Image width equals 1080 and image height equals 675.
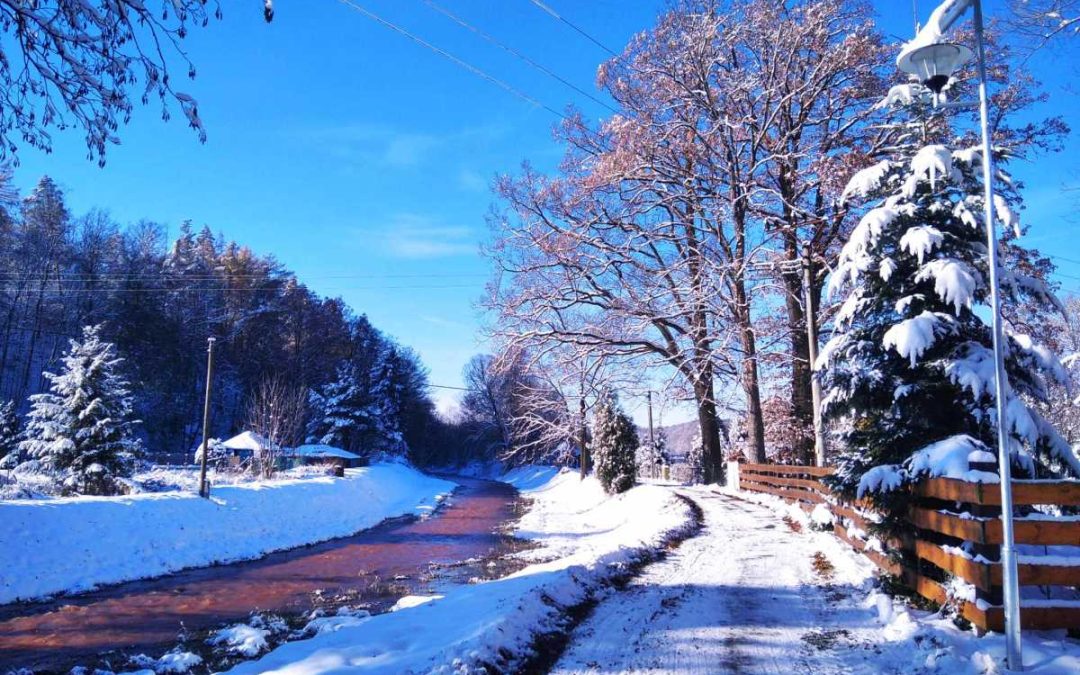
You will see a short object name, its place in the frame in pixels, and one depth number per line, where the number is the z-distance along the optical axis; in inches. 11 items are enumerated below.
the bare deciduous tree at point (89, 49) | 193.5
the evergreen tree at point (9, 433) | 1015.0
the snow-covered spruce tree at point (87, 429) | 784.9
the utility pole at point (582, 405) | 921.6
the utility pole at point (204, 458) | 774.5
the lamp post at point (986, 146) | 171.9
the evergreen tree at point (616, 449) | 1067.3
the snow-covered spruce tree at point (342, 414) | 2253.9
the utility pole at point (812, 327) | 595.8
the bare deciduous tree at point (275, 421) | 1201.4
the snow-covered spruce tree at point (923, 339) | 244.7
